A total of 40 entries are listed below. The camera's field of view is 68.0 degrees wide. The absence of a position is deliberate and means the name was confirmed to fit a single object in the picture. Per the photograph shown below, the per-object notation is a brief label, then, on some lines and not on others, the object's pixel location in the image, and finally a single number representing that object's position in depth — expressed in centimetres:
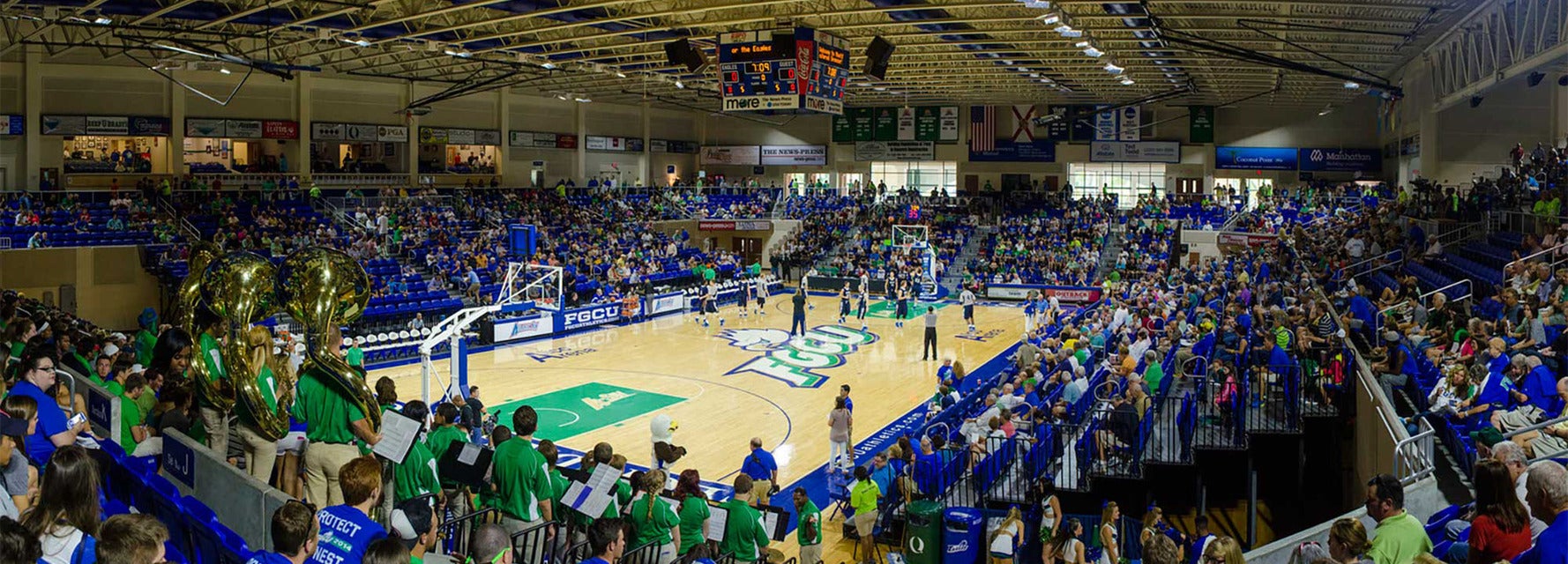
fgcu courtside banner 2836
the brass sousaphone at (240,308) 723
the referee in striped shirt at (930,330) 2416
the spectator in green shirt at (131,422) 780
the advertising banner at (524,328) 2655
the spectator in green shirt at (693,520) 770
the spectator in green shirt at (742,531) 775
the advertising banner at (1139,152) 4625
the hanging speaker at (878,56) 2205
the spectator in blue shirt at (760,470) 1121
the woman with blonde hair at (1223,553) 621
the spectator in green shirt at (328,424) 702
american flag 4794
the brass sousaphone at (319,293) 766
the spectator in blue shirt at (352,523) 486
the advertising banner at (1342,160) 4362
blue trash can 1018
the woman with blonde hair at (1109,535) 886
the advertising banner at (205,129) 3456
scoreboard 2072
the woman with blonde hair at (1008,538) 948
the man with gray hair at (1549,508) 494
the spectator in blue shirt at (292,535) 447
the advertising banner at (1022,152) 4772
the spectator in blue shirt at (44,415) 675
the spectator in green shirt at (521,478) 721
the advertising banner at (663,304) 3155
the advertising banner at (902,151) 4900
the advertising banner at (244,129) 3516
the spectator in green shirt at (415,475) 716
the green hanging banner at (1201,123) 4547
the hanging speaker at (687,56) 2267
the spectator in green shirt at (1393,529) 585
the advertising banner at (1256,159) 4525
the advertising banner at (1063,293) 3612
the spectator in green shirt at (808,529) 1005
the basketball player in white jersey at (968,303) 2930
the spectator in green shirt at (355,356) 1732
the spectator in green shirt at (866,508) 1110
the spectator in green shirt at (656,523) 740
